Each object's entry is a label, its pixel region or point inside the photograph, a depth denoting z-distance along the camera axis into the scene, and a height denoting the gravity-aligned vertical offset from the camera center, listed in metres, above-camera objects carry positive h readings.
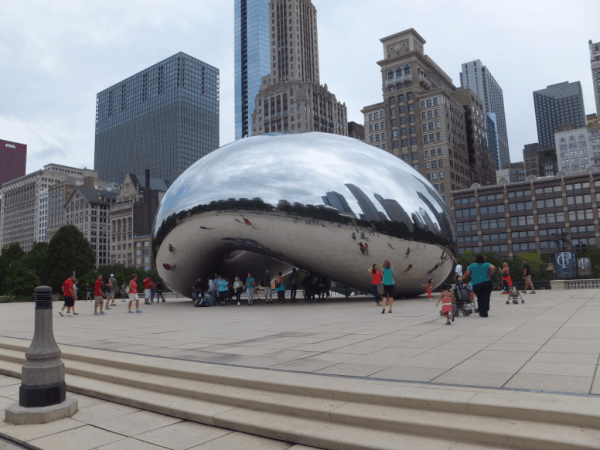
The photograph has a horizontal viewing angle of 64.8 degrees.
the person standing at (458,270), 16.91 +0.08
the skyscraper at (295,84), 127.69 +53.94
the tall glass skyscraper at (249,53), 178.00 +86.03
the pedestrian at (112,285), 20.96 -0.01
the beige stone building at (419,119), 108.31 +36.58
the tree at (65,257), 67.31 +4.22
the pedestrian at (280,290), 20.41 -0.48
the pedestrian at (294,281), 21.34 -0.12
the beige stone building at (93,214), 142.50 +21.69
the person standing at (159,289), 26.83 -0.33
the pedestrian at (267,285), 20.34 -0.24
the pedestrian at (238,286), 19.77 -0.24
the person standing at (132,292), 17.59 -0.31
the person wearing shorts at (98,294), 16.73 -0.31
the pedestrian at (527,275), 18.16 -0.19
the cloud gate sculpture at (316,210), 16.11 +2.40
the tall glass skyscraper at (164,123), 179.50 +63.63
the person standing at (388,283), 12.82 -0.21
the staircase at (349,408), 3.65 -1.20
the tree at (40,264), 67.62 +3.36
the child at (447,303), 9.44 -0.60
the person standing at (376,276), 14.82 -0.02
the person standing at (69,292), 16.58 -0.20
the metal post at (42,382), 4.82 -0.99
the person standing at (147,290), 24.43 -0.33
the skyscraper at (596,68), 161.62 +68.32
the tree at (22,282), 45.25 +0.59
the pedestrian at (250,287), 19.31 -0.29
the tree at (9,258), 60.84 +4.46
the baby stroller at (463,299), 11.09 -0.62
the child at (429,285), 18.84 -0.45
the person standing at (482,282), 10.75 -0.23
